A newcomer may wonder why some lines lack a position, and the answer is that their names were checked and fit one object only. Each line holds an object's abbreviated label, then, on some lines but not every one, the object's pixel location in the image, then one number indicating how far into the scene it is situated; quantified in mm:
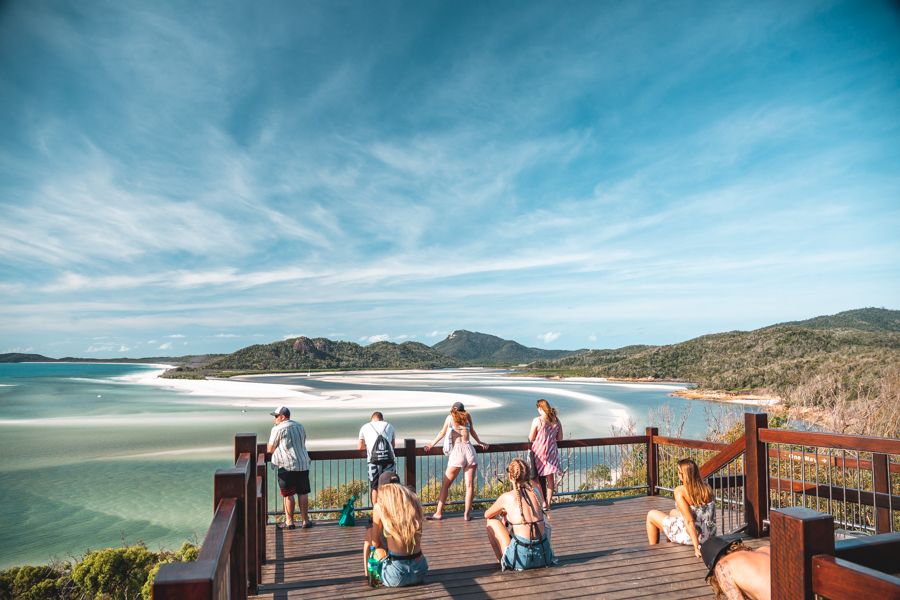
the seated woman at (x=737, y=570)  3886
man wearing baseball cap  7570
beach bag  7906
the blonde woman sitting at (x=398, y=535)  5047
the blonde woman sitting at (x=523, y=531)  5488
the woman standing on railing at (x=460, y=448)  7867
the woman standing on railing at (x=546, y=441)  8523
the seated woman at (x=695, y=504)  5879
